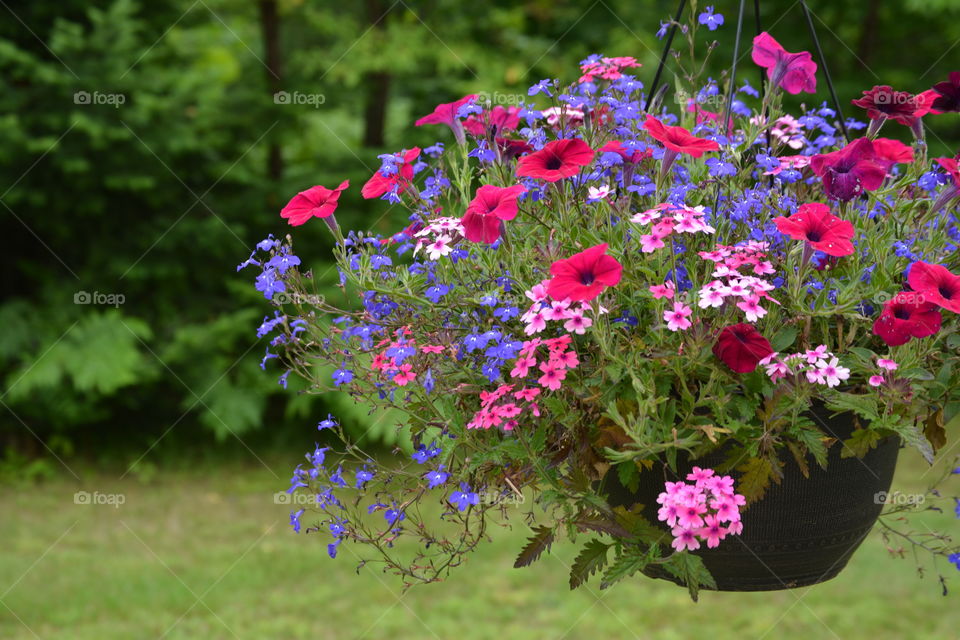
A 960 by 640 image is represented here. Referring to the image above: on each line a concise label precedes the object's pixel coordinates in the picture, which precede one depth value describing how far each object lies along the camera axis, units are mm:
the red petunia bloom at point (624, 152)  2964
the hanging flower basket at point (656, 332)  2884
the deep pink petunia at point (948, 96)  3032
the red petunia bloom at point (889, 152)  2978
